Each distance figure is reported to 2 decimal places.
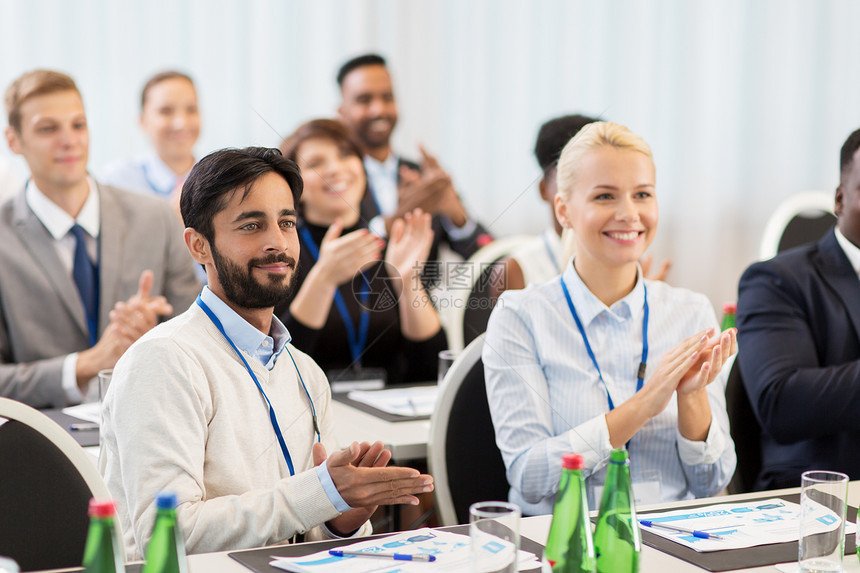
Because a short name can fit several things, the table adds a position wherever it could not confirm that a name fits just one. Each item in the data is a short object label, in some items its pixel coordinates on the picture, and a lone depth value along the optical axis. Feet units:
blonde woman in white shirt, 14.16
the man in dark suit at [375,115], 27.95
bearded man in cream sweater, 12.72
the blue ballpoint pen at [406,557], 12.27
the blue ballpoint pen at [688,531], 12.80
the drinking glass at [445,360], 16.03
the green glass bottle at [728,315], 16.90
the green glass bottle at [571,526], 11.78
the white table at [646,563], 12.27
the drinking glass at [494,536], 11.65
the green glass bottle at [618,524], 11.97
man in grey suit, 16.90
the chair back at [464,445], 14.46
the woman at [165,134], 27.72
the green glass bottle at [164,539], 11.01
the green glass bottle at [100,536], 10.88
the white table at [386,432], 15.21
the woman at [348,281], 13.76
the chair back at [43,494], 12.59
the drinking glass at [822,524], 12.26
